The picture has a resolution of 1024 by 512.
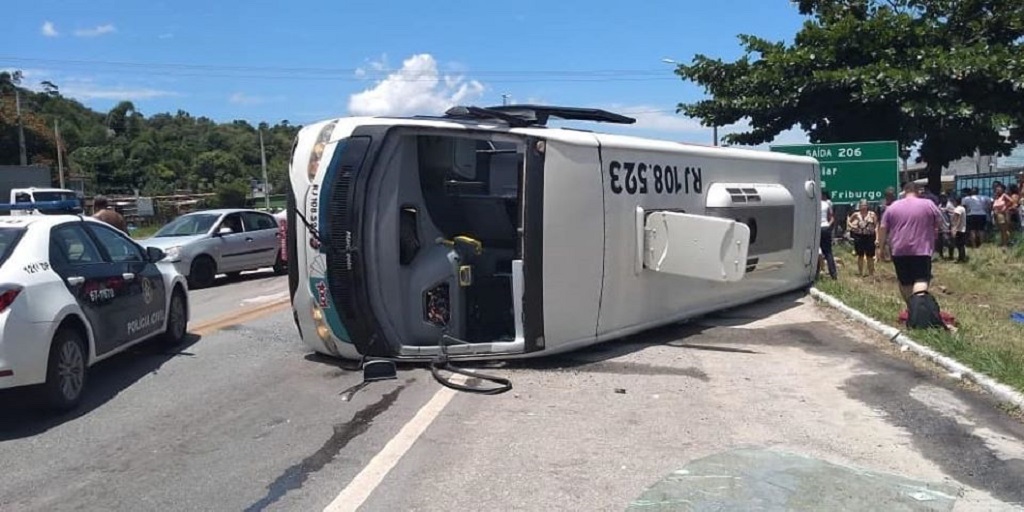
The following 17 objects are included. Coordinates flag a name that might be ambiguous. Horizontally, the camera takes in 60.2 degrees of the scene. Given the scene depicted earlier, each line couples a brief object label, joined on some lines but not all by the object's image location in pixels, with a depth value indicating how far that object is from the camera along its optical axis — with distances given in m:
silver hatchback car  16.42
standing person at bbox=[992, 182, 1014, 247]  22.83
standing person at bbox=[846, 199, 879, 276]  16.55
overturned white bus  7.84
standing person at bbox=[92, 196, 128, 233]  13.61
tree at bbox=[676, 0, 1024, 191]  21.81
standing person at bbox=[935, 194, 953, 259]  21.11
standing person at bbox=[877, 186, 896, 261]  16.63
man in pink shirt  10.38
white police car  6.26
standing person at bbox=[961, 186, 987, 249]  22.77
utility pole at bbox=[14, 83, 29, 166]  60.24
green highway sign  19.83
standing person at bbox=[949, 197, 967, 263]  20.53
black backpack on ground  9.74
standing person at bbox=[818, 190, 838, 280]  15.55
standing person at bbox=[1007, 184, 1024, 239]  23.42
